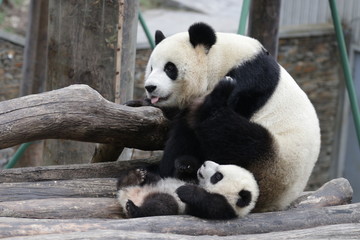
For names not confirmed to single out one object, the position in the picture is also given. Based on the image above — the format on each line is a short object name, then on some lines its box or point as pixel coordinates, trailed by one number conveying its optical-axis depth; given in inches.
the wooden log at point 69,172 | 300.7
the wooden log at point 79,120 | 267.1
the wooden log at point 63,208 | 260.8
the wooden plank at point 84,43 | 339.3
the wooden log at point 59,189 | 282.3
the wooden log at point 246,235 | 224.7
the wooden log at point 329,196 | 312.2
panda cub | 261.9
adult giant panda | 285.1
